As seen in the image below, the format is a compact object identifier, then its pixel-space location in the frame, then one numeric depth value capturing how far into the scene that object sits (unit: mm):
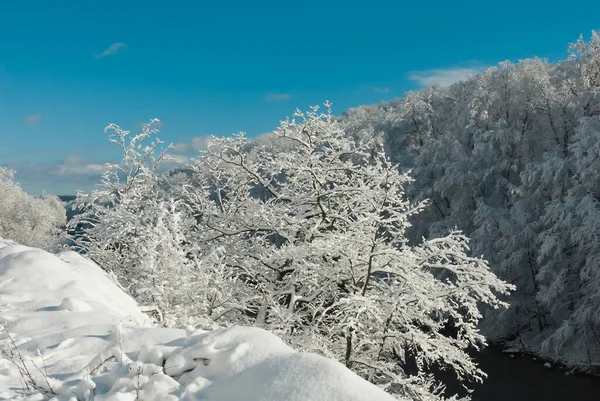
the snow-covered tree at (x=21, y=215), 36844
